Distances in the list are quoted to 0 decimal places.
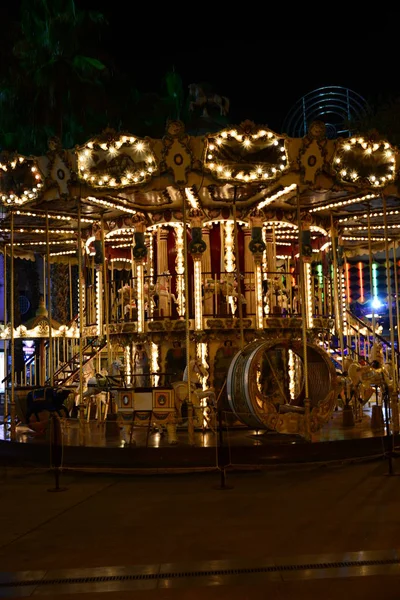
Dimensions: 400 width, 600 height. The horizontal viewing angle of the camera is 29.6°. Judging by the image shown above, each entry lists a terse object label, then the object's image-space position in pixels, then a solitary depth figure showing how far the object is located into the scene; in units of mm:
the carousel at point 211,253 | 14578
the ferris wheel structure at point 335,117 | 30617
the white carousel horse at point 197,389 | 14784
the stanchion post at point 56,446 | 11812
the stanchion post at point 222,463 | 11614
